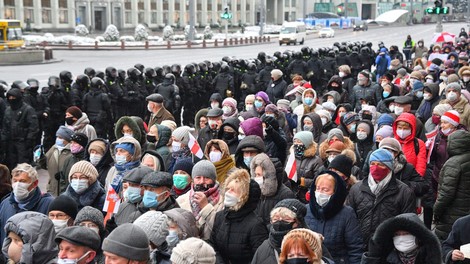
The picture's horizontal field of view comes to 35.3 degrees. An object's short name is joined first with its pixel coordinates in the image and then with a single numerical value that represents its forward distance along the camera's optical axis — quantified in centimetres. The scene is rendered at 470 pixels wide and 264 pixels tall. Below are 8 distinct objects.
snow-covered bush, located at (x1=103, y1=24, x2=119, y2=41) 5828
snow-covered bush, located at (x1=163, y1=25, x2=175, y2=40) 6643
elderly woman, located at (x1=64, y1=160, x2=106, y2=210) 738
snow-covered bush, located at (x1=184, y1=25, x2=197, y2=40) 6694
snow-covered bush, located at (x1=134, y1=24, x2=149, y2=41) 6119
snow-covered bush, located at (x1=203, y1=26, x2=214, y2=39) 6680
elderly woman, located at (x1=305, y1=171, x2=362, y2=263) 605
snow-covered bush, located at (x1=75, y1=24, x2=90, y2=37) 6581
